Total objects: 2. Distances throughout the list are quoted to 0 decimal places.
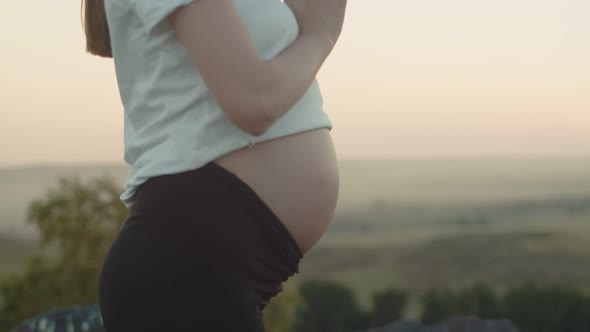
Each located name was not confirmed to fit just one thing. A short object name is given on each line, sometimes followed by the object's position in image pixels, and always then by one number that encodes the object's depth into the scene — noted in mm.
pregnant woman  2295
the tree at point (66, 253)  10570
